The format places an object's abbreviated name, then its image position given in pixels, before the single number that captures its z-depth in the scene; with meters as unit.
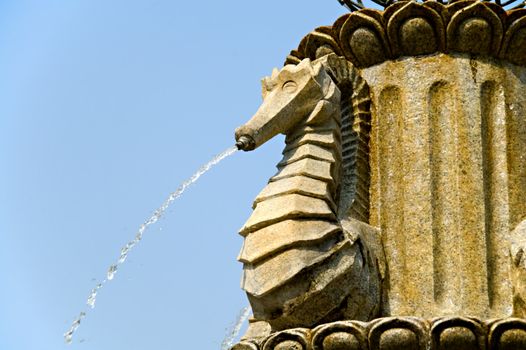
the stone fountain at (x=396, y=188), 10.86
